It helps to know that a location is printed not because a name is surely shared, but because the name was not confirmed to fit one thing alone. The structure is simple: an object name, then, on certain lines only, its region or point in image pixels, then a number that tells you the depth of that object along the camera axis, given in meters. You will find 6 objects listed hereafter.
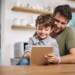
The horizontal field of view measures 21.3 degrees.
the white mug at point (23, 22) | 4.10
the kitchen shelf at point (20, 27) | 4.02
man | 1.97
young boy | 1.80
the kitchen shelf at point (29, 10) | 4.00
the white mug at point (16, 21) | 4.03
